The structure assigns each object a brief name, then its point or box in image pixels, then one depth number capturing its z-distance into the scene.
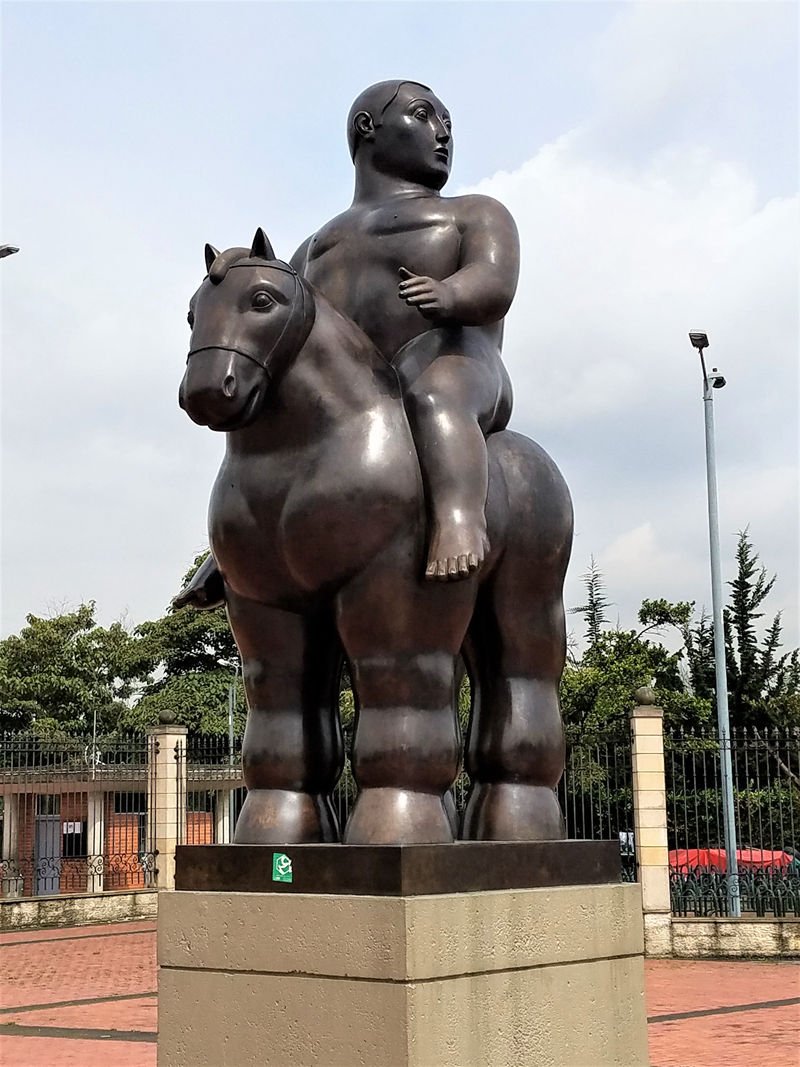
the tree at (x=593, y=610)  32.38
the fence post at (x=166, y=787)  16.12
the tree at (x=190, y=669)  34.41
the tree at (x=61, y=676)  32.22
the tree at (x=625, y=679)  24.97
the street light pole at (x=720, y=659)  13.63
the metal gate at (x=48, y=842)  16.39
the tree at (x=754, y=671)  25.22
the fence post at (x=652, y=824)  13.33
